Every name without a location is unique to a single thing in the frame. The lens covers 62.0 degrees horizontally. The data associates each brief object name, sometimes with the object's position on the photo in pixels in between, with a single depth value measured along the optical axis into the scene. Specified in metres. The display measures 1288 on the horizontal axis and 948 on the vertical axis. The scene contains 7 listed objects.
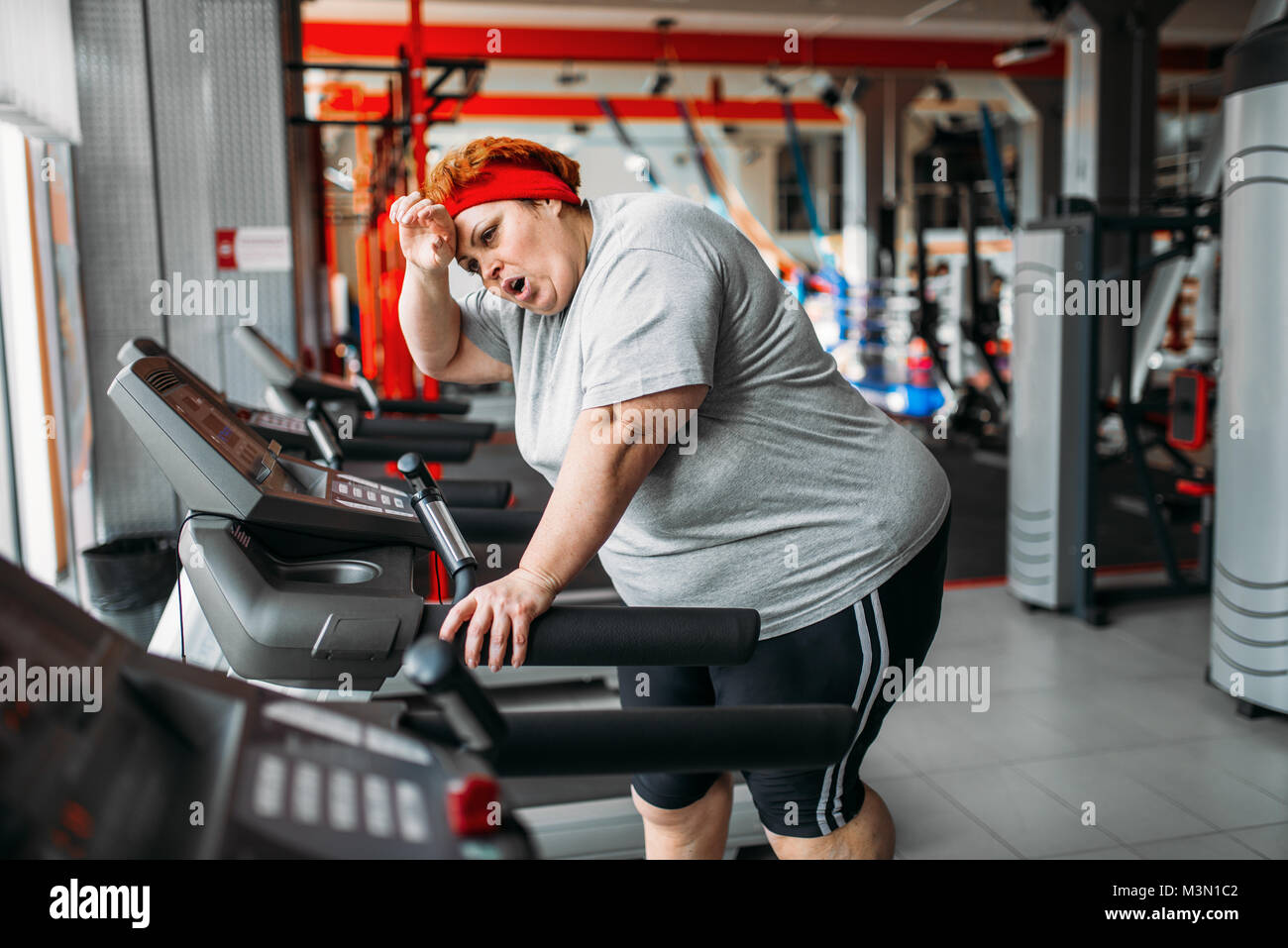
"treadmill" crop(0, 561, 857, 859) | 0.55
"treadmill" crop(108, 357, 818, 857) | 1.00
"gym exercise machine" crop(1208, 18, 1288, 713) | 2.79
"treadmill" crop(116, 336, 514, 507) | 1.83
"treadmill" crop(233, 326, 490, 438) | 2.54
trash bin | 2.87
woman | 1.13
